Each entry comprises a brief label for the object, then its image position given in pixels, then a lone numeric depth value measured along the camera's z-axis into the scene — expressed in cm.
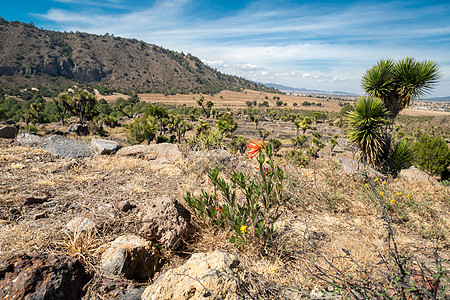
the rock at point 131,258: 209
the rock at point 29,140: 646
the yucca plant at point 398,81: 796
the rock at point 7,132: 765
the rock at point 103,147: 623
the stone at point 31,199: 310
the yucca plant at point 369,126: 785
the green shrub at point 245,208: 221
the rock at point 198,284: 168
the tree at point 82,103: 3306
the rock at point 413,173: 668
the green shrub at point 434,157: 1473
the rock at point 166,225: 243
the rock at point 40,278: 167
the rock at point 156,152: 614
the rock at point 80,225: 242
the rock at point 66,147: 589
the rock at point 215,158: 518
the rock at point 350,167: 521
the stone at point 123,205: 305
